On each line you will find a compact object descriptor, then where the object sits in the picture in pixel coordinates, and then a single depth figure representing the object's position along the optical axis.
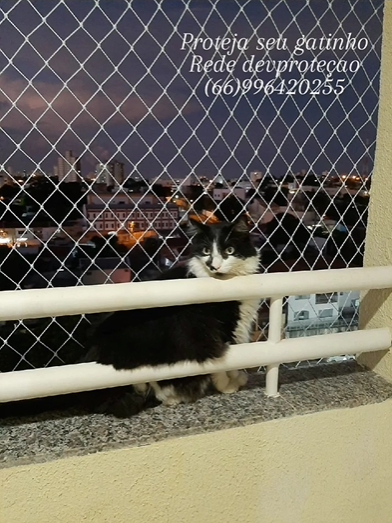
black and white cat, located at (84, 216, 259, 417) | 1.13
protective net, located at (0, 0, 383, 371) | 1.10
